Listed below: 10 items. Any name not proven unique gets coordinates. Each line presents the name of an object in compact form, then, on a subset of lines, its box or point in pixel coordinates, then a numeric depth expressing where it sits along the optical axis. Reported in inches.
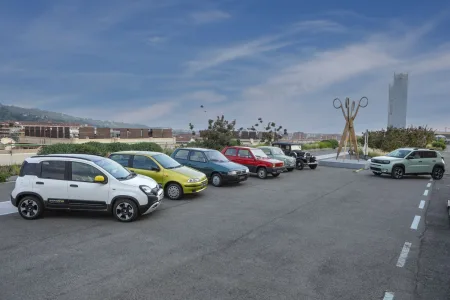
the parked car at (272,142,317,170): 852.6
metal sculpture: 968.3
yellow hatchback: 428.8
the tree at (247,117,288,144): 1600.6
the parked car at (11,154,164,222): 316.5
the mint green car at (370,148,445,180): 692.1
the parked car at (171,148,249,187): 532.4
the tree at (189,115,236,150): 1107.9
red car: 651.5
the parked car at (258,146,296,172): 775.1
